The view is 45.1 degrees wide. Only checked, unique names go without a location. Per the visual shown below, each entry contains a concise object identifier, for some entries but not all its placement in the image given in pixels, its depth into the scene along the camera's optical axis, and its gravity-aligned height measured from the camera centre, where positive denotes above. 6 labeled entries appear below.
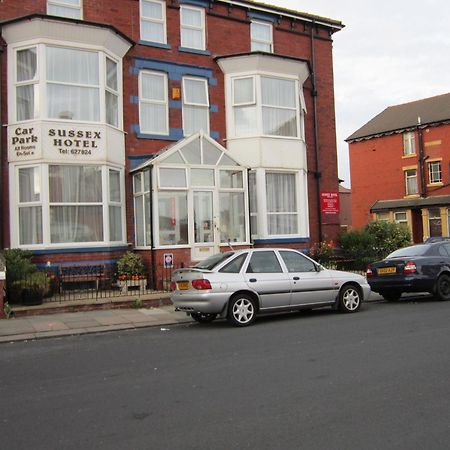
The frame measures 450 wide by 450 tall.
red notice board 19.57 +1.66
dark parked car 12.55 -0.62
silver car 9.91 -0.68
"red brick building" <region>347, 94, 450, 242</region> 37.47 +5.85
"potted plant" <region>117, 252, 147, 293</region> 14.31 -0.45
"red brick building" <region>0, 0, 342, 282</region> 14.59 +3.83
